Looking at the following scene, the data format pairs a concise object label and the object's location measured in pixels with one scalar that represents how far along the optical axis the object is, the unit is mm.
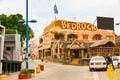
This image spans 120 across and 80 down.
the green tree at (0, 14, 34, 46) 24552
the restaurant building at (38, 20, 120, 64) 27152
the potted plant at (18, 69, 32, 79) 10681
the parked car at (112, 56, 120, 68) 17251
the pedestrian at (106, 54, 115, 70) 14051
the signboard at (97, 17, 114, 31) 41867
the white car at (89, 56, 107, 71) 13858
